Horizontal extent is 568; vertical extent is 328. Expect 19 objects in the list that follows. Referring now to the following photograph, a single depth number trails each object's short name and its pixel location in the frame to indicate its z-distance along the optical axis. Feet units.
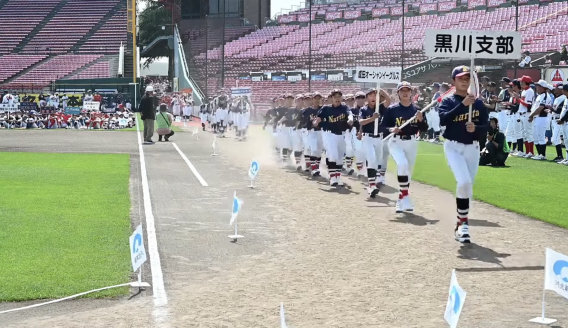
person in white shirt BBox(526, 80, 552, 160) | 81.76
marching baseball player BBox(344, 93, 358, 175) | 69.49
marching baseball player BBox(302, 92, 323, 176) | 66.95
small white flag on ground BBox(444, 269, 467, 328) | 19.27
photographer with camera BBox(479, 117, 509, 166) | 75.77
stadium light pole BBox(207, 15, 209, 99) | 239.83
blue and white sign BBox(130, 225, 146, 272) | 27.68
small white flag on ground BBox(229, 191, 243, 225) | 37.29
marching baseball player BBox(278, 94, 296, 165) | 81.01
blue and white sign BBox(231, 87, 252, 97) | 131.85
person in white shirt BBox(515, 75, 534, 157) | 85.10
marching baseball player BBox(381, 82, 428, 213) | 45.62
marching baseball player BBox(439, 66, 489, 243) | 36.88
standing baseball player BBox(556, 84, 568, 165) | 76.54
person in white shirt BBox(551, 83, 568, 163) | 80.02
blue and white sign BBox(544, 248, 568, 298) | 22.94
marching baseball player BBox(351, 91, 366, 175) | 65.41
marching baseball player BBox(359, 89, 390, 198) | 54.70
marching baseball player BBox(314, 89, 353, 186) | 59.98
